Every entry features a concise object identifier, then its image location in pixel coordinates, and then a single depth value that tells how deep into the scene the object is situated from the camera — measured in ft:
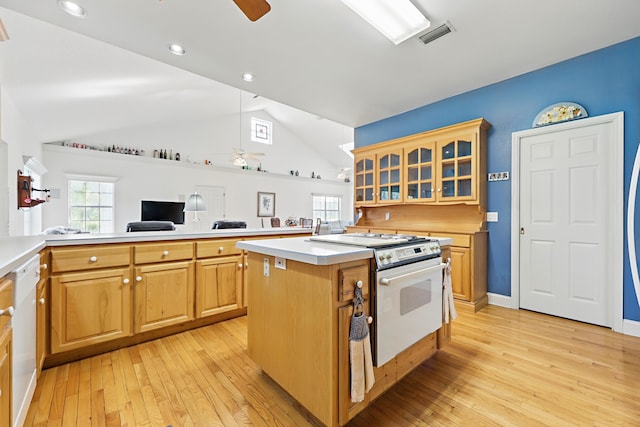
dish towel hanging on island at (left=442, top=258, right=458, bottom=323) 6.41
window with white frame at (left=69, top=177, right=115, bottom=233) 18.98
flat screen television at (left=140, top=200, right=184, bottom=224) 21.11
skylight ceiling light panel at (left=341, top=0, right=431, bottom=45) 6.80
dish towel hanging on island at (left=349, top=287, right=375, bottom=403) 4.18
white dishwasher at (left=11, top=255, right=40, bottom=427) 3.86
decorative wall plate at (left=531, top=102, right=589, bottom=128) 8.96
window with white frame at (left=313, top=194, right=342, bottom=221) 33.91
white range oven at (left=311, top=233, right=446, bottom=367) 4.68
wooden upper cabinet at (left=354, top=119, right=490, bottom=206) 10.69
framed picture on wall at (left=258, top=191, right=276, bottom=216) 28.25
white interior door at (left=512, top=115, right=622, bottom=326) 8.55
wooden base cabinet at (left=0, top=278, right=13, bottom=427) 3.26
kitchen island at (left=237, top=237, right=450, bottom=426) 4.14
